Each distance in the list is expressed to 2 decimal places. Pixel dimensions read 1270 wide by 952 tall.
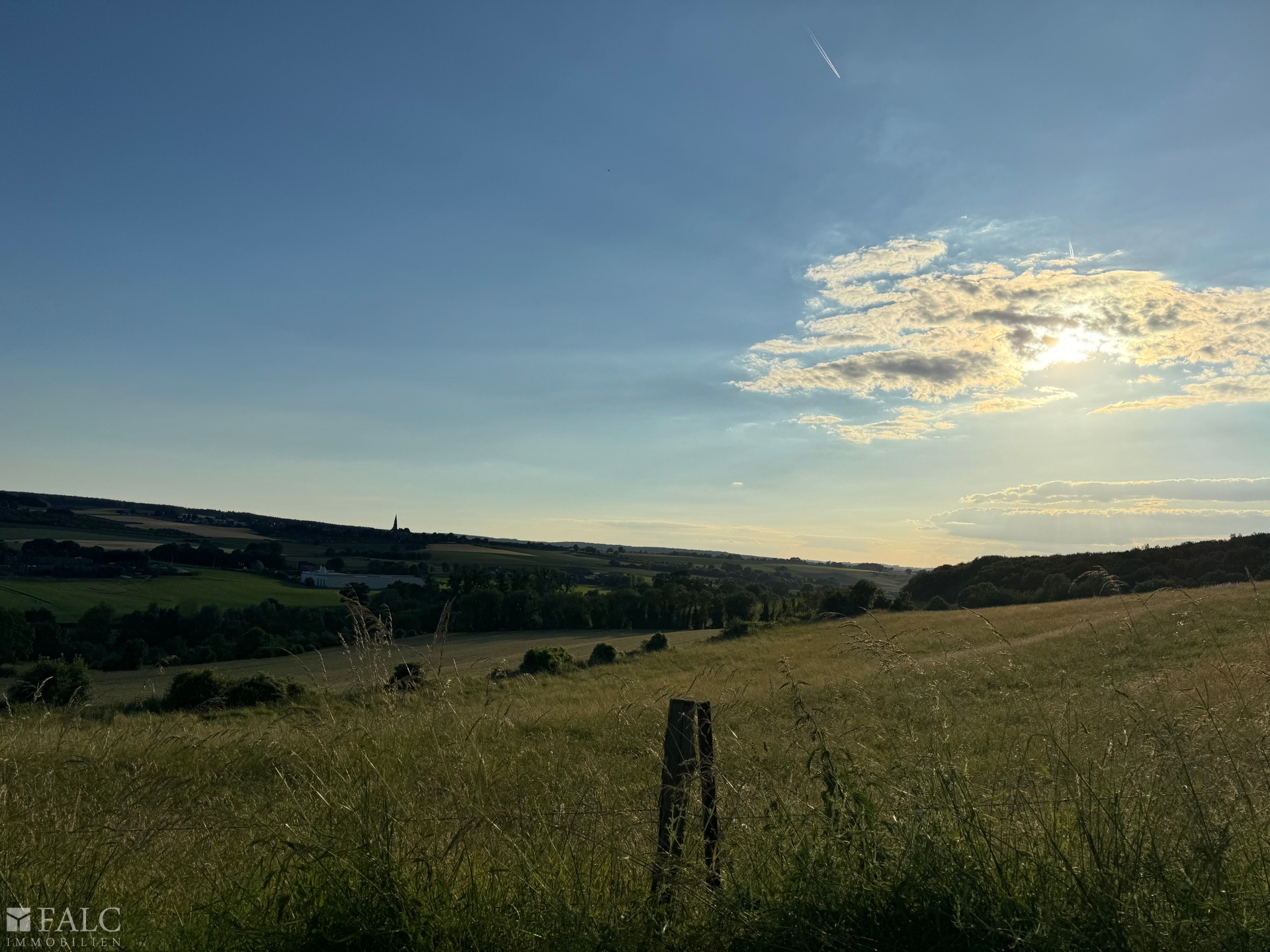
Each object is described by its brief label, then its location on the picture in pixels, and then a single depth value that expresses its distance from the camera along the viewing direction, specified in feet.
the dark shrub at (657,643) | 154.12
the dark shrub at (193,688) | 80.33
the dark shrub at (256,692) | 76.54
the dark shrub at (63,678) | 67.05
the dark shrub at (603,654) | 135.74
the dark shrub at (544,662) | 117.39
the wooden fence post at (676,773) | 12.69
